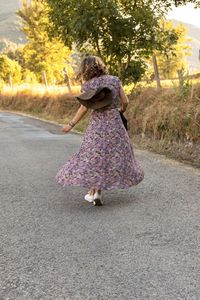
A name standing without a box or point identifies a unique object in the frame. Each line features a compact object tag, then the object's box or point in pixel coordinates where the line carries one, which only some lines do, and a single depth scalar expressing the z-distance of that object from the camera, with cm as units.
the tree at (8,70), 6531
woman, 579
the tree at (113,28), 1459
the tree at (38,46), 3938
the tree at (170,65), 5935
